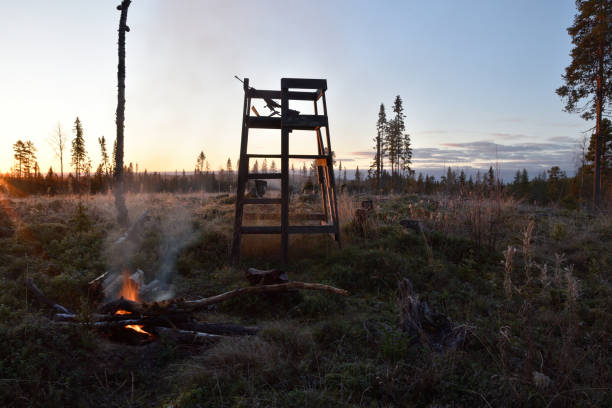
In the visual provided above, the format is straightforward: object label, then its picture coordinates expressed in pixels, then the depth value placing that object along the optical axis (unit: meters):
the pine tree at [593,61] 19.31
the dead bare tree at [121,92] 11.91
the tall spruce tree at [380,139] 49.50
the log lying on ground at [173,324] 4.26
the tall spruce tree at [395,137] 47.44
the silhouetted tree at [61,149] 41.35
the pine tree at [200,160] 89.19
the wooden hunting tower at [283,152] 7.36
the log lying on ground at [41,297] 4.88
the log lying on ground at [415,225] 8.80
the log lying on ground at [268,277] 5.58
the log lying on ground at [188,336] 4.12
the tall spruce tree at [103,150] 59.03
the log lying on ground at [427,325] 3.89
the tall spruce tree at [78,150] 50.47
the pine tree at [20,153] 62.12
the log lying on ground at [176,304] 4.34
